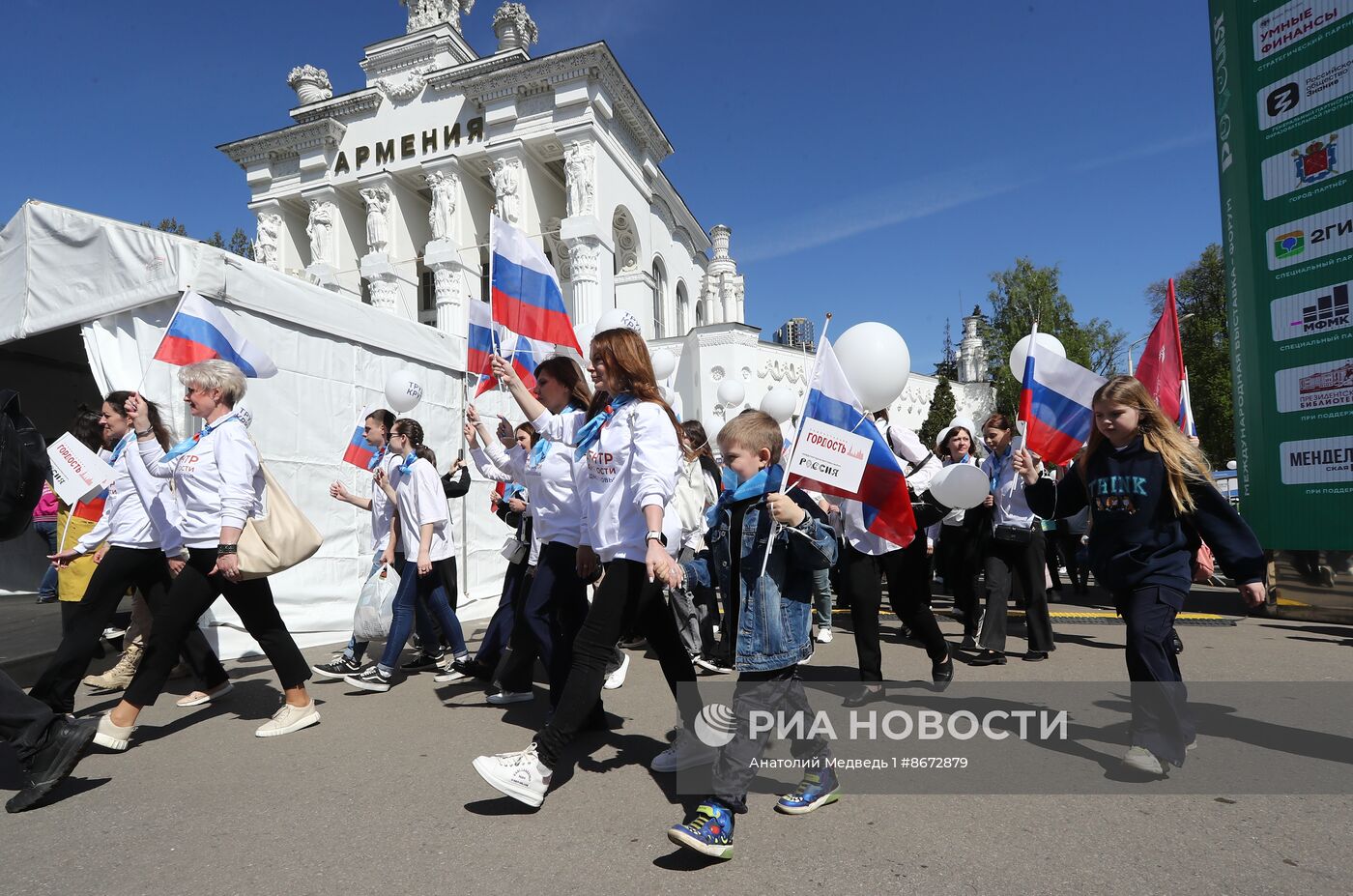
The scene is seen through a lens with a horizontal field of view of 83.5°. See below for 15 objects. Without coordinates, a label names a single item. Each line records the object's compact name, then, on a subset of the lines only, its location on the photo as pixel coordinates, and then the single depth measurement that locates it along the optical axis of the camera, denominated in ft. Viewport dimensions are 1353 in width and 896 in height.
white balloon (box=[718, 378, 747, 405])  45.85
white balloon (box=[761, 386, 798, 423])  34.76
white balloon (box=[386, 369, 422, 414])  24.75
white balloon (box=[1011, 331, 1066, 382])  15.94
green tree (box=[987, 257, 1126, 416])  128.98
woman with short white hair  13.07
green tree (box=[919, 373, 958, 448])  112.37
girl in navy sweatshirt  10.81
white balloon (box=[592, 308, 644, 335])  20.56
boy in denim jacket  9.00
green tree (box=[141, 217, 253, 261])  119.96
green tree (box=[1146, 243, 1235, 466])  96.27
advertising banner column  24.02
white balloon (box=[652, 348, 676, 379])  28.45
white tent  20.90
